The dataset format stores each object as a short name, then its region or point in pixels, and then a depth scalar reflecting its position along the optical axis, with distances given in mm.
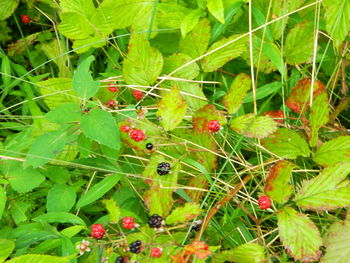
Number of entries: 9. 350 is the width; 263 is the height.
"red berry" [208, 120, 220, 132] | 509
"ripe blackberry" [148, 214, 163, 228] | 462
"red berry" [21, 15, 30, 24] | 753
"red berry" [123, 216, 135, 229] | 469
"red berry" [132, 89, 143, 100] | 570
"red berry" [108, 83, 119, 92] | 594
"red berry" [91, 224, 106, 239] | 463
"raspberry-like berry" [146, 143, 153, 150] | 512
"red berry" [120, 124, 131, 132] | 523
